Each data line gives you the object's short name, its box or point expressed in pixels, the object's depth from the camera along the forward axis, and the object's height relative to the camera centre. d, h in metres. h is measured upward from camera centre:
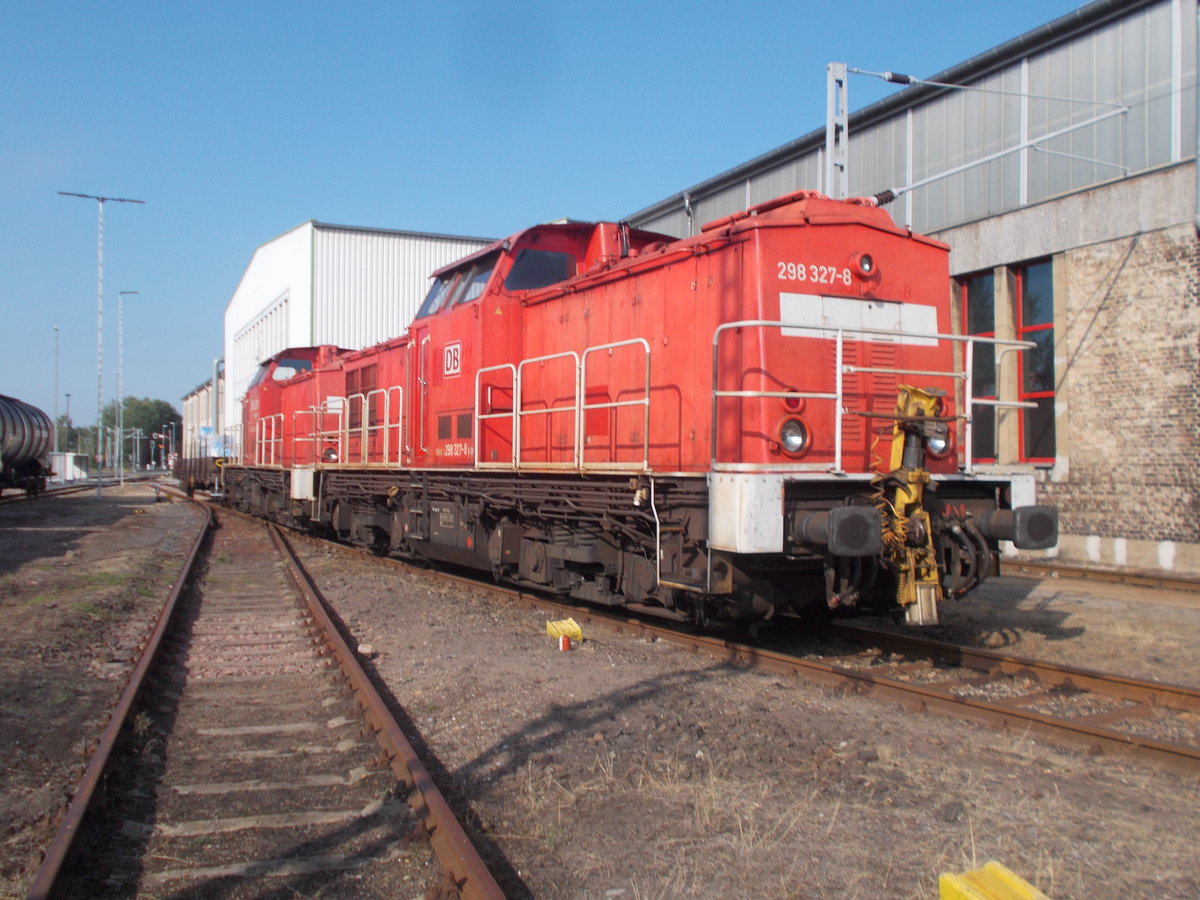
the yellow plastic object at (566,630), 7.28 -1.29
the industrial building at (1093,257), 12.90 +3.43
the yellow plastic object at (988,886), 2.85 -1.32
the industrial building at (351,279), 34.22 +7.37
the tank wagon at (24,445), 26.45 +0.69
